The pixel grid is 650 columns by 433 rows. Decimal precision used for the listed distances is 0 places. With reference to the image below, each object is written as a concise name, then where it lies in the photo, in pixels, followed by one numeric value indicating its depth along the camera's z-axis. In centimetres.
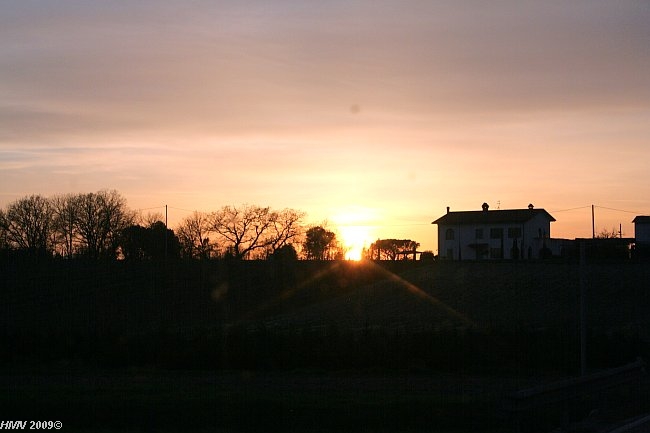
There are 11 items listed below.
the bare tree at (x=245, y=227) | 12388
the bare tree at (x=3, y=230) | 11089
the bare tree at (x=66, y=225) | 11606
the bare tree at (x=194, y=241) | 11950
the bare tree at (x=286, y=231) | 12438
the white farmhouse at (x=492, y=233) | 9781
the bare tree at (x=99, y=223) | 11521
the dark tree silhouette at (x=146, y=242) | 10762
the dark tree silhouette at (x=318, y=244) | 12875
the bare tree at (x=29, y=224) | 11312
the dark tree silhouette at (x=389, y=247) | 13575
